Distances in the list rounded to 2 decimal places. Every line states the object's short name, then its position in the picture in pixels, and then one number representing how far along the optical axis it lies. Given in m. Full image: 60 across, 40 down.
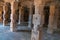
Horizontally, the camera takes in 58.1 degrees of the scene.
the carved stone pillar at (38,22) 2.04
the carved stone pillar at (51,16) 3.70
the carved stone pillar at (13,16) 3.74
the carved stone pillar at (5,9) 4.87
